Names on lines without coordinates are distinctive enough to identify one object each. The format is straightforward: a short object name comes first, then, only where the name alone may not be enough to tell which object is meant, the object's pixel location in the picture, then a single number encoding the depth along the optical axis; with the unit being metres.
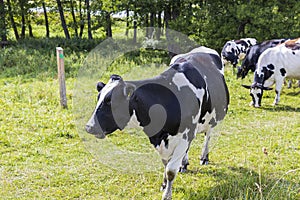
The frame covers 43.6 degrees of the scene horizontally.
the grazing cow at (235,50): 10.52
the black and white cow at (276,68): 7.84
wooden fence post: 7.02
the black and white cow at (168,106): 3.09
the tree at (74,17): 19.16
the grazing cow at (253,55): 9.14
